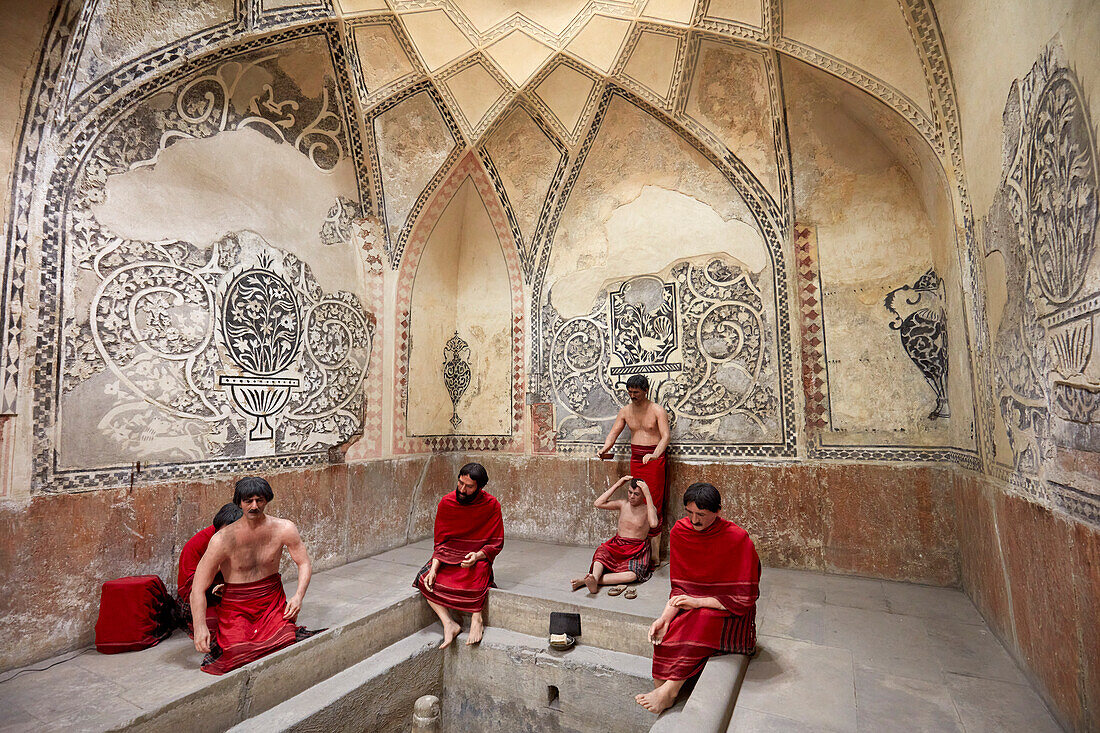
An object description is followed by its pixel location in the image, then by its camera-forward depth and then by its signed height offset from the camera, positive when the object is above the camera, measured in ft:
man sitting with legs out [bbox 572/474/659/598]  13.28 -3.87
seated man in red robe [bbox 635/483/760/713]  8.96 -3.50
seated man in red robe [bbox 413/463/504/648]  12.32 -3.51
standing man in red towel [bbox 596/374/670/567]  15.03 -1.19
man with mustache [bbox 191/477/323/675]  9.32 -3.31
